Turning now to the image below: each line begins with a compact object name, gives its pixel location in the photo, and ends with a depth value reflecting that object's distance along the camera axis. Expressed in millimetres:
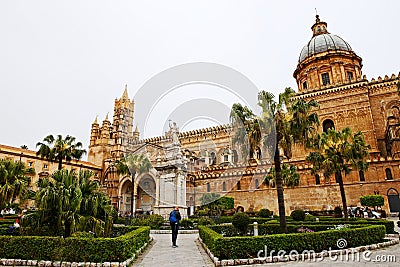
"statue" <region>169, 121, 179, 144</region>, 20709
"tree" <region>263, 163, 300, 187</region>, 28281
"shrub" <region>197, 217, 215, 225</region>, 18277
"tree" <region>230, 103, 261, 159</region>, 14055
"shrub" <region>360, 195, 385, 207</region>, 25453
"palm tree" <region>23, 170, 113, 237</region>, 8867
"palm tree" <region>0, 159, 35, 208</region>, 15500
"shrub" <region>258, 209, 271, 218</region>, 26047
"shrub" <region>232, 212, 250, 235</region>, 12439
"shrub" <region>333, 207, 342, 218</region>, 23122
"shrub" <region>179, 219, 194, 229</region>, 17766
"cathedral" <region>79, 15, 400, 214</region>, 27484
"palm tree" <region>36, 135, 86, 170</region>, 26734
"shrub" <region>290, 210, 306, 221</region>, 18984
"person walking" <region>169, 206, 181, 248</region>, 11156
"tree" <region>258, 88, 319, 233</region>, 13555
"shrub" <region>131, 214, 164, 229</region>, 17588
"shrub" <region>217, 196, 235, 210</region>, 31211
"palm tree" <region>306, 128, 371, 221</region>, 18844
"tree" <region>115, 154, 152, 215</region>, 28625
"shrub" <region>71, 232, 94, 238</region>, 8156
